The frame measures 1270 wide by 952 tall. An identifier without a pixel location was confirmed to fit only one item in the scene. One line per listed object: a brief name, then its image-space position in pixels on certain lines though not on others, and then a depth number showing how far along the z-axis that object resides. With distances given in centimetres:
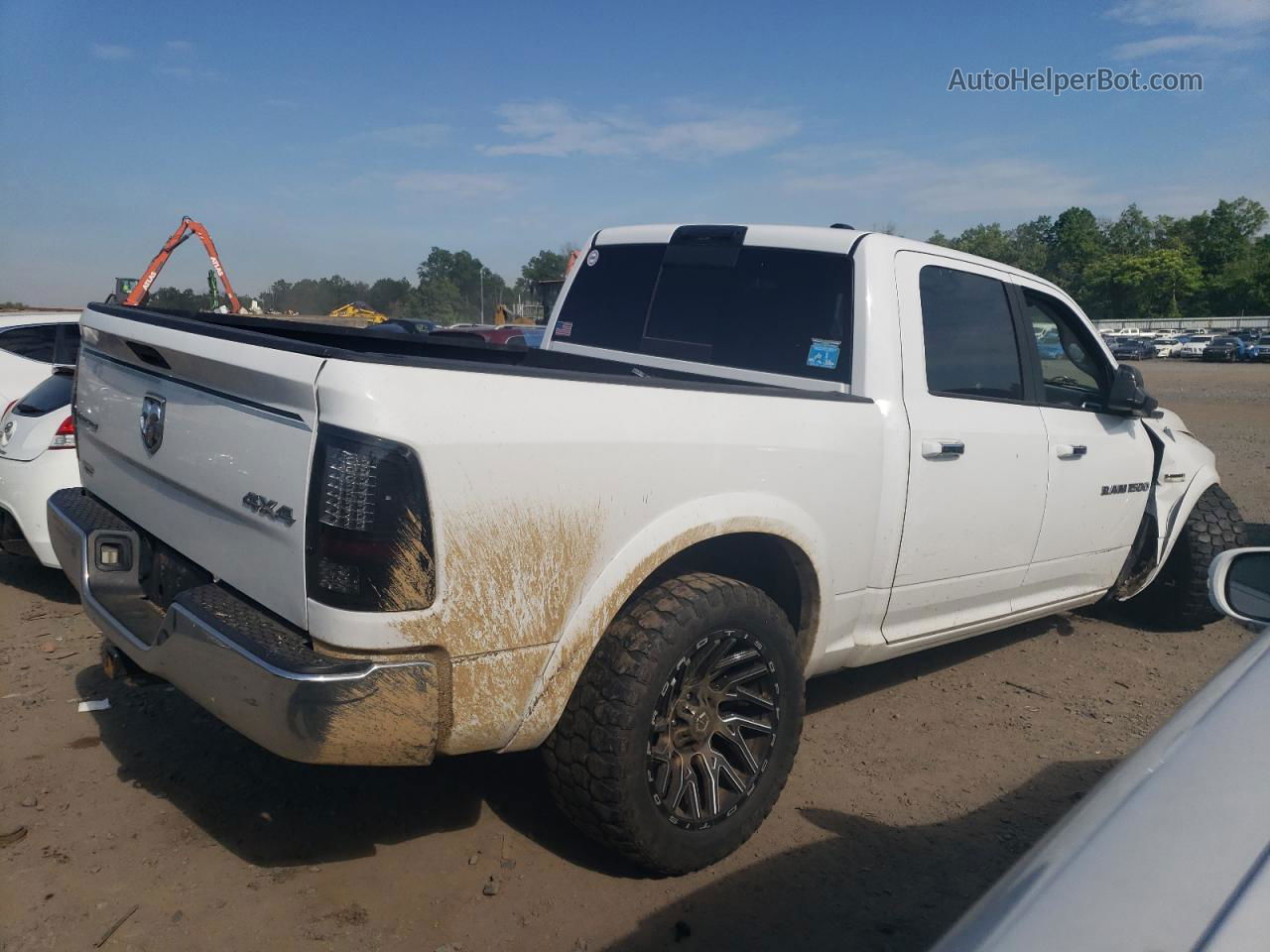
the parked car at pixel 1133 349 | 5278
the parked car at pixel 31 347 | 670
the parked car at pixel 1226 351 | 4848
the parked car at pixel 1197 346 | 5219
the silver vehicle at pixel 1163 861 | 110
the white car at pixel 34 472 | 524
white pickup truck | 222
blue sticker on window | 352
